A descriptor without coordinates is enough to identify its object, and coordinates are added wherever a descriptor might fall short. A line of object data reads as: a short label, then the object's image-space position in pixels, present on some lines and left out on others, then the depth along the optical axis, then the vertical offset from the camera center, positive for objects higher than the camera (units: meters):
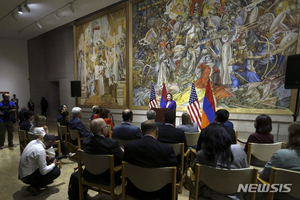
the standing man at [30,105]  12.48 -1.36
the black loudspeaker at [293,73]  4.23 +0.49
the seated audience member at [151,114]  3.79 -0.60
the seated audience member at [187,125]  3.35 -0.75
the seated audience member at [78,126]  4.05 -0.96
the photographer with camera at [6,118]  5.53 -1.07
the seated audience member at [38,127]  3.54 -0.89
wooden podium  4.98 -0.80
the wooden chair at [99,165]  2.05 -1.01
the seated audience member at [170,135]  2.71 -0.77
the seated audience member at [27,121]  4.41 -0.94
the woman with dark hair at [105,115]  4.31 -0.71
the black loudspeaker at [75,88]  9.19 +0.01
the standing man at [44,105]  13.33 -1.43
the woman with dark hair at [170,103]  5.95 -0.52
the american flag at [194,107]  4.73 -0.53
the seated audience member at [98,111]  4.80 -0.68
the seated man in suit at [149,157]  1.81 -0.78
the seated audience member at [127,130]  3.02 -0.79
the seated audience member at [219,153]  1.73 -0.70
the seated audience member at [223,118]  2.74 -0.50
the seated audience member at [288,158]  1.71 -0.73
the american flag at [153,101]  6.31 -0.47
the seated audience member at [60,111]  5.15 -0.74
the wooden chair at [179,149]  2.60 -0.99
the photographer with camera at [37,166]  2.58 -1.28
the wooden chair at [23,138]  4.02 -1.30
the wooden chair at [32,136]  3.38 -1.04
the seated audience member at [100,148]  2.22 -0.83
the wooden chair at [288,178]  1.52 -0.86
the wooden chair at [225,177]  1.60 -0.90
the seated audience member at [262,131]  2.66 -0.69
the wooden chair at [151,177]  1.70 -0.95
